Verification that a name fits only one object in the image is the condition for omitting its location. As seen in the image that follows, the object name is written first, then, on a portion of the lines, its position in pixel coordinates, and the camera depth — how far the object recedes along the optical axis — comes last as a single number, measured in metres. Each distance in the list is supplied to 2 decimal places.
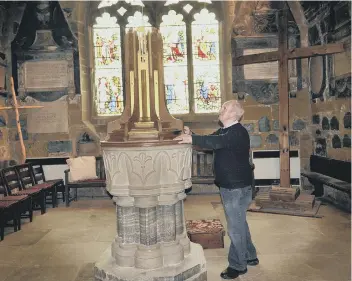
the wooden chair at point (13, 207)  4.59
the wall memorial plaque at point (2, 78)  6.88
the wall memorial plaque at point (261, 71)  7.26
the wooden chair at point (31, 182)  6.09
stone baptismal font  2.85
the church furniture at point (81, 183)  6.45
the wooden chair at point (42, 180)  6.70
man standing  3.05
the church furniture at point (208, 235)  3.96
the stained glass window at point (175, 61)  7.54
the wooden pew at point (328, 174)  5.52
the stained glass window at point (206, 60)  7.55
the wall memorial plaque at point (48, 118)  7.24
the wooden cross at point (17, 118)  6.44
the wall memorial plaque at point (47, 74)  7.21
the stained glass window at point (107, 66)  7.53
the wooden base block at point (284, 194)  5.55
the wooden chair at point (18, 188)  5.54
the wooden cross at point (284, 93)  5.69
